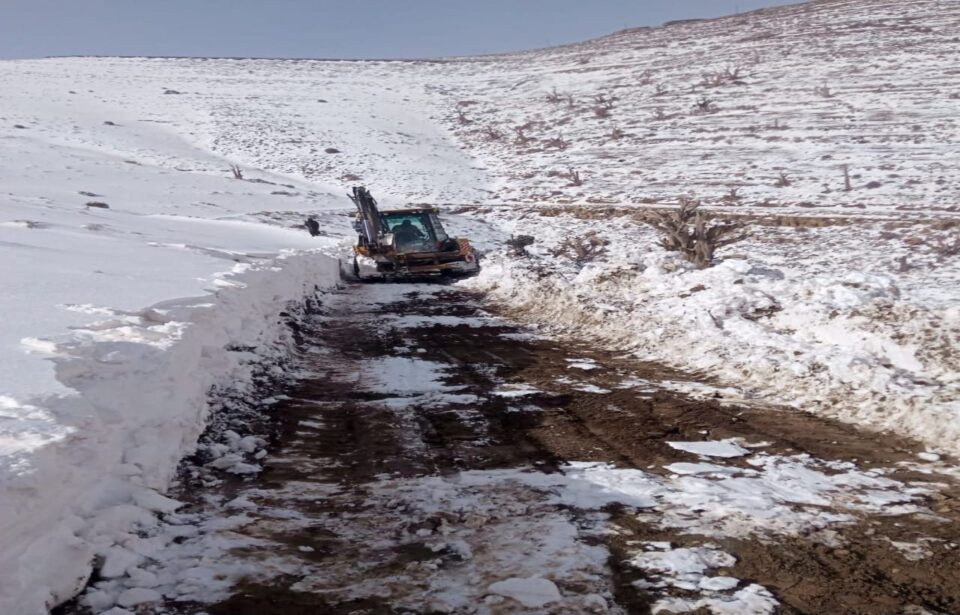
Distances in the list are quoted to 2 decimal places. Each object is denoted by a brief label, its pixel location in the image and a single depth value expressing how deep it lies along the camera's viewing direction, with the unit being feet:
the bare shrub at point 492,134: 131.03
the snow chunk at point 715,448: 17.40
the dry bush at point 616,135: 114.46
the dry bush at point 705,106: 116.88
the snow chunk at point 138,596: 10.70
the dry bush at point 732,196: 76.27
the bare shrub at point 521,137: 124.36
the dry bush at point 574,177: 96.71
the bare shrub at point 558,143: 117.29
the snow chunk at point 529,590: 11.03
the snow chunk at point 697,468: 16.24
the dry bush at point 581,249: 58.39
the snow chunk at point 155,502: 13.42
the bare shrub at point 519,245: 63.26
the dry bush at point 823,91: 110.32
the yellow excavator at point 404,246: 56.49
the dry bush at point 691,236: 42.04
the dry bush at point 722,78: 127.95
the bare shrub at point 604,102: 129.69
